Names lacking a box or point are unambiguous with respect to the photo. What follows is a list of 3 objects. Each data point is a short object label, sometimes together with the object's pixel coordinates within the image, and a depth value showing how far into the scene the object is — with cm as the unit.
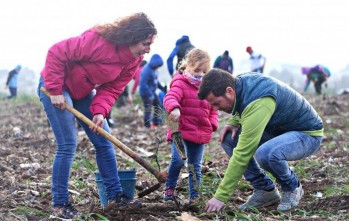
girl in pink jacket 543
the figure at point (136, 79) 1755
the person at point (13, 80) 2209
